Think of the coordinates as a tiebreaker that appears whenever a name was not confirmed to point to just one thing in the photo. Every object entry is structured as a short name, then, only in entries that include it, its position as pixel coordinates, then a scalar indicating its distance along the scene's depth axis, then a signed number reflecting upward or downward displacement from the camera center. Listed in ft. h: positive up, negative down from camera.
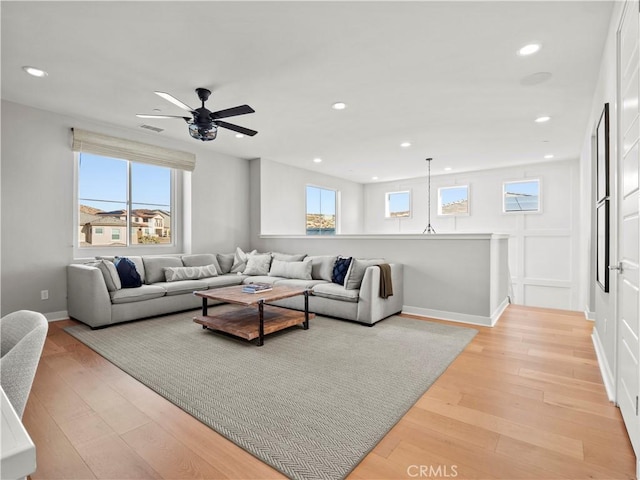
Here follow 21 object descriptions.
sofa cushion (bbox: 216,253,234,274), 19.20 -1.19
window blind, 14.67 +4.33
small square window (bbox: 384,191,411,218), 29.14 +3.26
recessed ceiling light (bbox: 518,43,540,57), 8.91 +5.17
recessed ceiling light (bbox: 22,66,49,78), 10.32 +5.25
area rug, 5.97 -3.45
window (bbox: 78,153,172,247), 15.58 +1.92
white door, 5.43 +0.29
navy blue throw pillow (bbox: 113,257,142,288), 14.10 -1.34
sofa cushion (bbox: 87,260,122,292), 13.37 -1.34
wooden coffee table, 11.21 -2.86
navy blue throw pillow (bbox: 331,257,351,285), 15.22 -1.28
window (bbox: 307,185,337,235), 26.09 +2.45
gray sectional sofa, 13.15 -1.93
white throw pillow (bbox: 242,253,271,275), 18.38 -1.30
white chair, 3.42 -1.30
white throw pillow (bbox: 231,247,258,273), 19.29 -1.14
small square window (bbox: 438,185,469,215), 26.32 +3.29
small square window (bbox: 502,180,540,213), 23.24 +3.21
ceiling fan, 10.69 +4.01
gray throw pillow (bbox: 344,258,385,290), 14.05 -1.40
